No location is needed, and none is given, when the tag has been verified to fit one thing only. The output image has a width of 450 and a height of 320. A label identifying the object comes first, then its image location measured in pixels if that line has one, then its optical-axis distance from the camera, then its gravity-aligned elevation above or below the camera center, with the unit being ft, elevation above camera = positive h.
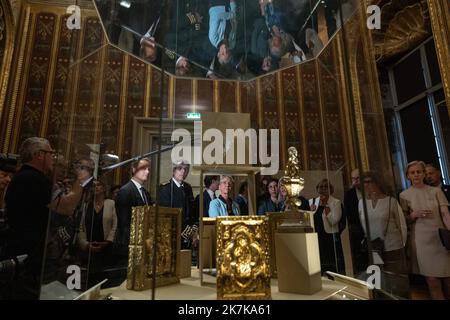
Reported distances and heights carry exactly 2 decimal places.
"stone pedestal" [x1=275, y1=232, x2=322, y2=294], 3.29 -0.57
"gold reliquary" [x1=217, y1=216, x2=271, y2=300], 3.14 -0.47
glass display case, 3.95 +1.61
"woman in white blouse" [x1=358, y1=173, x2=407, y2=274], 3.85 -0.15
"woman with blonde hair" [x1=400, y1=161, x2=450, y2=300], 6.89 -0.57
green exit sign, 7.05 +2.76
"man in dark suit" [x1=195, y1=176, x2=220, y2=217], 5.23 +0.58
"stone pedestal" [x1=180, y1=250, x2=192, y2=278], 4.66 -0.77
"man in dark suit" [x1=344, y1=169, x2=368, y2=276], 4.20 -0.23
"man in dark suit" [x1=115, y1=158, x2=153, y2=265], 4.39 +0.37
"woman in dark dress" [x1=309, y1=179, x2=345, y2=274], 5.21 -0.20
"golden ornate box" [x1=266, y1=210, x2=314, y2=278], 4.33 -0.10
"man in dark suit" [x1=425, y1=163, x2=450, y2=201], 7.88 +1.03
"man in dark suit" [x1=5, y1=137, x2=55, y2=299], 4.82 +0.17
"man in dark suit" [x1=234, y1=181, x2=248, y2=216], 5.66 +0.43
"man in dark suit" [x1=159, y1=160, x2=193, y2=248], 5.55 +0.56
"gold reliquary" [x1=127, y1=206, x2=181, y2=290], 3.53 -0.38
